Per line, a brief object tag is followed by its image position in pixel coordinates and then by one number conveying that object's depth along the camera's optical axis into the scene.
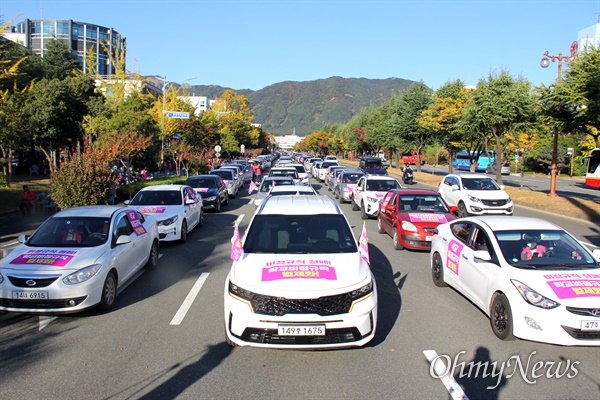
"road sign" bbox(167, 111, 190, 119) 35.16
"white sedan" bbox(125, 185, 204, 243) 12.90
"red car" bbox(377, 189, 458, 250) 11.73
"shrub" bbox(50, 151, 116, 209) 16.02
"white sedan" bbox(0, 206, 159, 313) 6.86
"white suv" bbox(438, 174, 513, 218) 18.08
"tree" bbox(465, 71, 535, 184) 28.02
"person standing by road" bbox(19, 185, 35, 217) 19.22
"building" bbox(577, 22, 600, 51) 85.51
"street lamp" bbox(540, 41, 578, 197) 25.03
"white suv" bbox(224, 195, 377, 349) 5.31
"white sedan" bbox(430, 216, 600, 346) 5.62
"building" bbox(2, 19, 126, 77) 103.00
